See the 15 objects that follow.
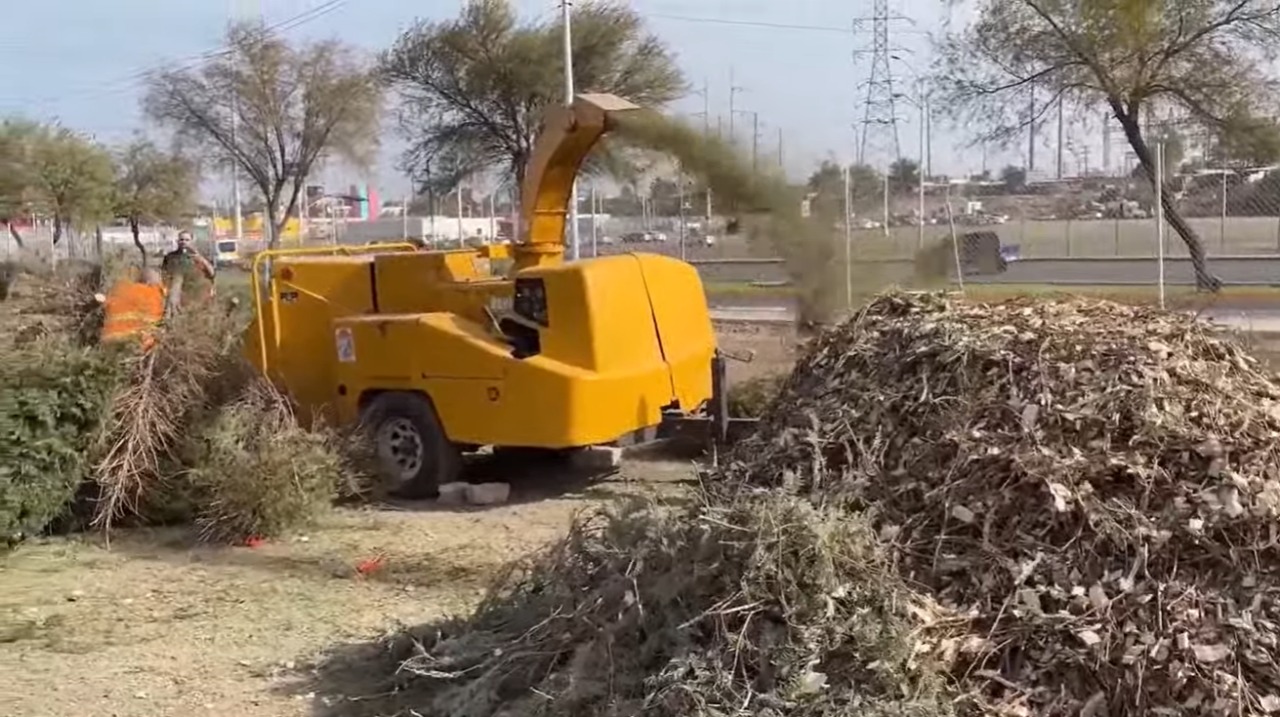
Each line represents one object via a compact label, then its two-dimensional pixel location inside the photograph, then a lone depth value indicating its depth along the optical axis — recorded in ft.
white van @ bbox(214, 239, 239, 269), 102.01
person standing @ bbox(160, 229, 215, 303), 48.49
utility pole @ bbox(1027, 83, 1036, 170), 69.46
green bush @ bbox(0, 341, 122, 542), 29.37
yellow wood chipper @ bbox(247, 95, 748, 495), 31.07
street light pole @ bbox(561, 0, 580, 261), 67.97
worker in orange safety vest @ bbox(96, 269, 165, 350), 32.40
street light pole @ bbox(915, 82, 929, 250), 45.62
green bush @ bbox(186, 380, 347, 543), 29.78
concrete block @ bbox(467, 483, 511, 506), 32.63
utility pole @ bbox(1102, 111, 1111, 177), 67.05
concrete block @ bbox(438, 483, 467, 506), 32.81
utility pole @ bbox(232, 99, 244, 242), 130.20
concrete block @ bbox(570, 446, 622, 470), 34.88
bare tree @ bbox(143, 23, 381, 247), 127.85
